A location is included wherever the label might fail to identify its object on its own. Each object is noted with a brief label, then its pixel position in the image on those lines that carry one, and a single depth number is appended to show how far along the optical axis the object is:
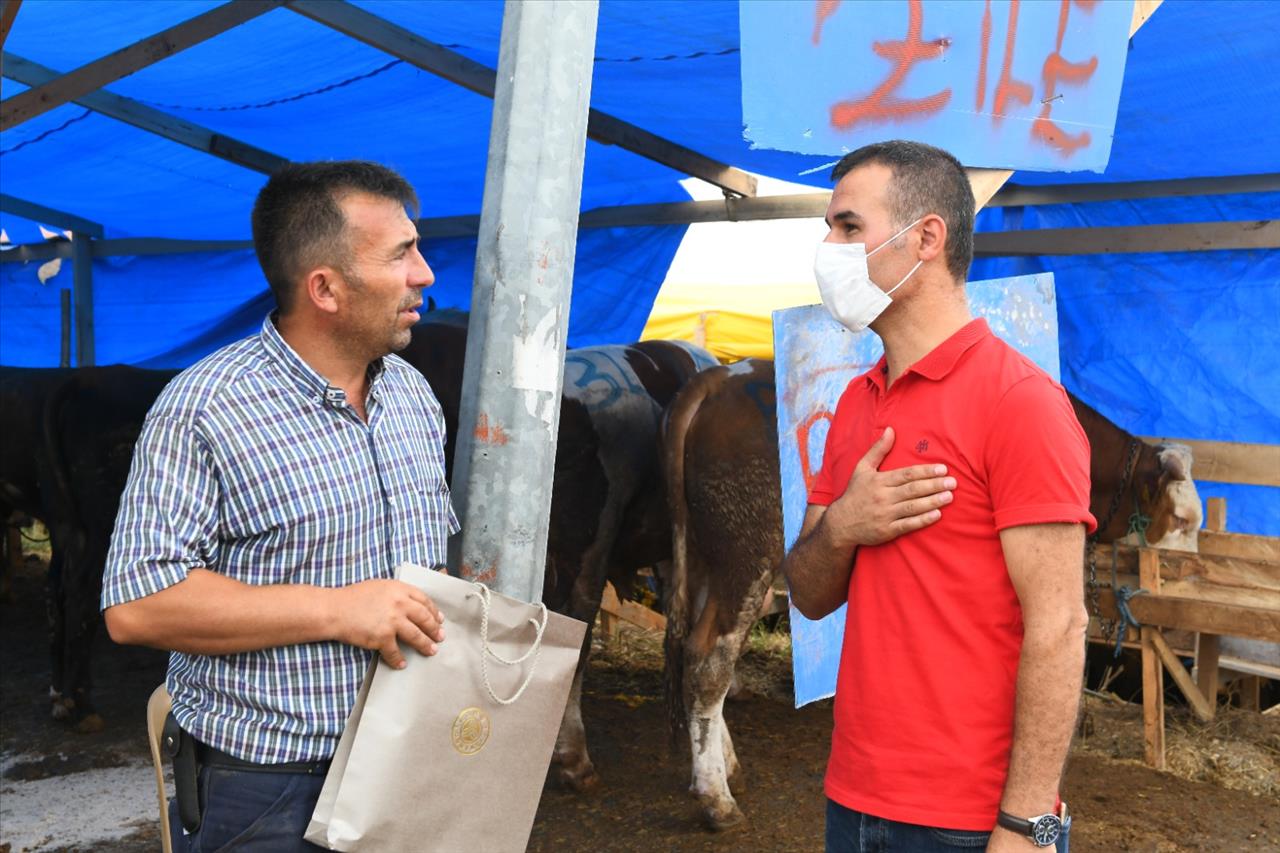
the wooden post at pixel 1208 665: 5.96
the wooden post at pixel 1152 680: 5.32
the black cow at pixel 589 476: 5.20
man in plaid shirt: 1.65
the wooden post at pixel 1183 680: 5.31
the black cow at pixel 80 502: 5.90
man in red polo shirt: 1.66
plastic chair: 1.98
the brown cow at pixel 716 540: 4.80
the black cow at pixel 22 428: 6.34
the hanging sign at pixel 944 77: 2.84
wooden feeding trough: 4.99
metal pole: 1.86
